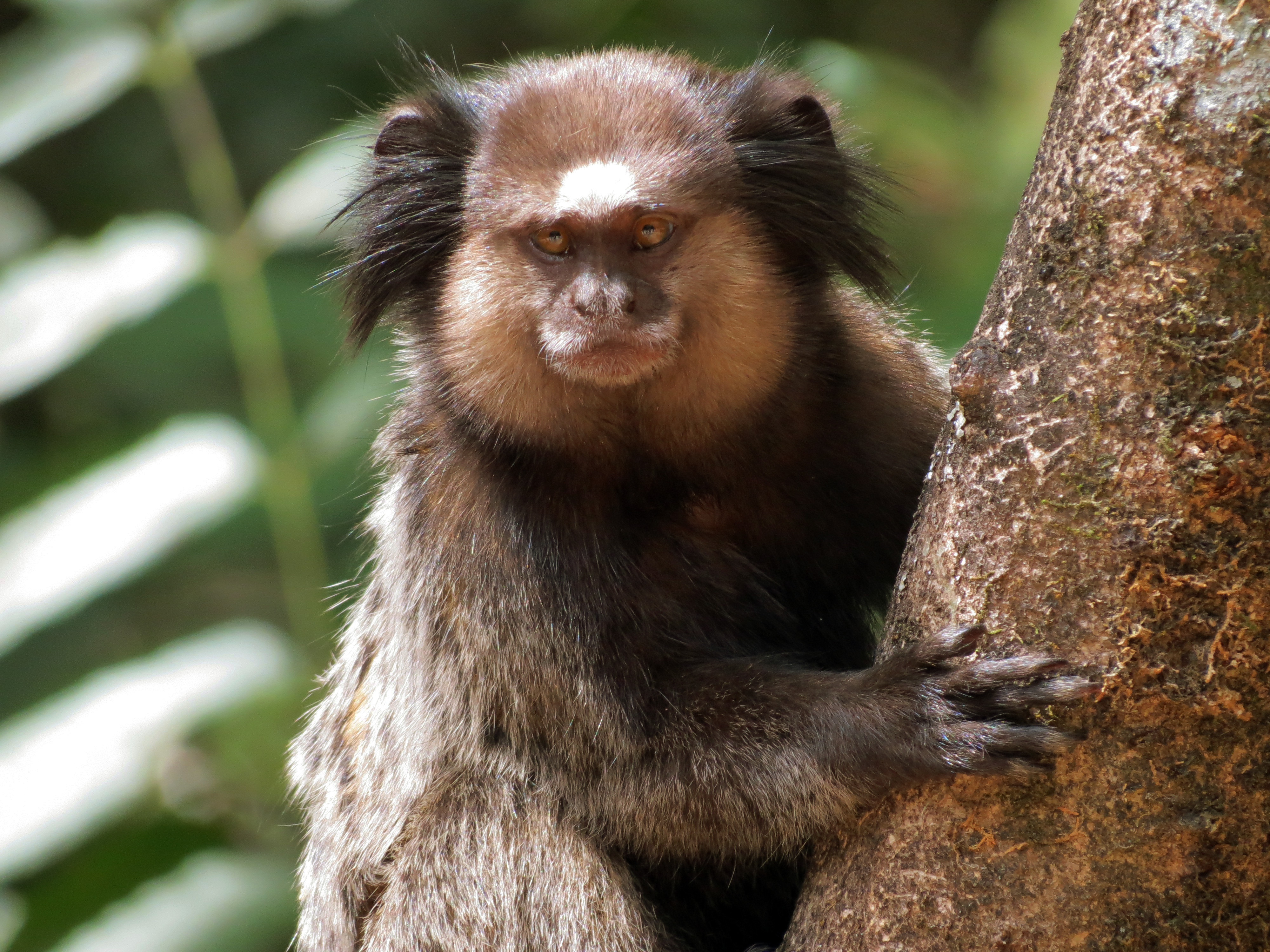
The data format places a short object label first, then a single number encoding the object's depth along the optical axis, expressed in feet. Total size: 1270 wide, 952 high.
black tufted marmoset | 19.66
